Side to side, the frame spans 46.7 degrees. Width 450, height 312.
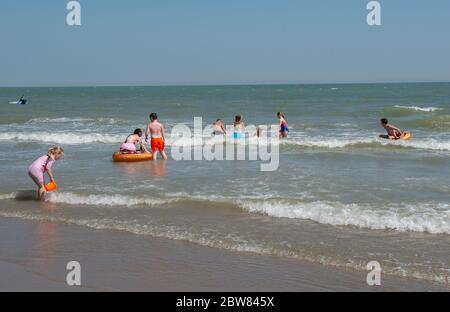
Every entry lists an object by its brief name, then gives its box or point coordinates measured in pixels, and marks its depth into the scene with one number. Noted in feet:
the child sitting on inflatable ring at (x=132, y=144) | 45.27
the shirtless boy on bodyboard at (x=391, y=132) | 56.10
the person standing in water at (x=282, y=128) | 63.10
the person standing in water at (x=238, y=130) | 58.75
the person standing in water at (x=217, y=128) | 63.41
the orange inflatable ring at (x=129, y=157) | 44.75
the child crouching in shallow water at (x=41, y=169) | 29.76
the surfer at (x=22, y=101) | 147.54
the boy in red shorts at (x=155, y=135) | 45.21
